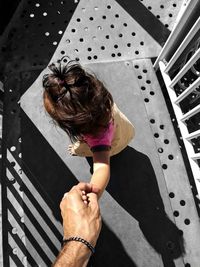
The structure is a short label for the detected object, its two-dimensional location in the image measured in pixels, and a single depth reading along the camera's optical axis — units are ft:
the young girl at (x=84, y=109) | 2.88
